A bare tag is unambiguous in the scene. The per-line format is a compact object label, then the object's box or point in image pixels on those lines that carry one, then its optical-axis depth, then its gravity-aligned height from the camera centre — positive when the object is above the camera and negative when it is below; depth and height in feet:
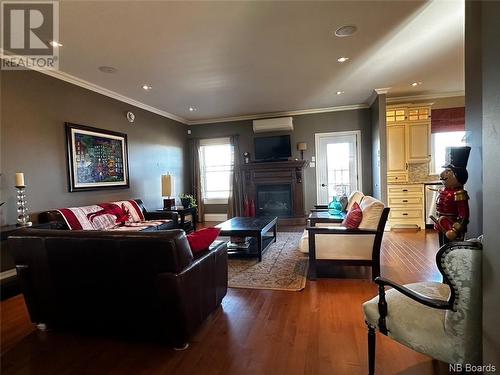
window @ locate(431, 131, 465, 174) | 18.72 +2.07
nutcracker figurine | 4.95 -0.48
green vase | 13.48 -1.62
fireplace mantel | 20.97 +0.14
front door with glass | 20.59 +1.05
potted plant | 19.15 -1.47
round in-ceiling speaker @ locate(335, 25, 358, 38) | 9.14 +5.18
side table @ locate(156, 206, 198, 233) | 17.33 -2.29
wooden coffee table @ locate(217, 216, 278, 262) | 11.65 -2.30
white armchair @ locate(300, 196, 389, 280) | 9.25 -2.36
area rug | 9.45 -3.72
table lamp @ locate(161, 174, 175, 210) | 18.25 -0.36
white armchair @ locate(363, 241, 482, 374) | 3.92 -2.36
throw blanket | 11.44 -1.54
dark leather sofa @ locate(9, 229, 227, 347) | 5.62 -2.25
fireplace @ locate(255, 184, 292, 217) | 21.62 -1.78
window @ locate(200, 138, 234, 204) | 23.11 +1.00
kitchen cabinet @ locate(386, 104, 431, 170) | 17.97 +2.61
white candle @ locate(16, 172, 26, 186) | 9.75 +0.25
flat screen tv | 21.36 +2.52
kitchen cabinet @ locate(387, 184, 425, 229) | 17.67 -2.03
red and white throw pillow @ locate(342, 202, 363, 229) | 9.51 -1.54
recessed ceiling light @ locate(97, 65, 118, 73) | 11.69 +5.16
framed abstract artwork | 12.67 +1.35
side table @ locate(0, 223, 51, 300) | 9.39 -3.21
